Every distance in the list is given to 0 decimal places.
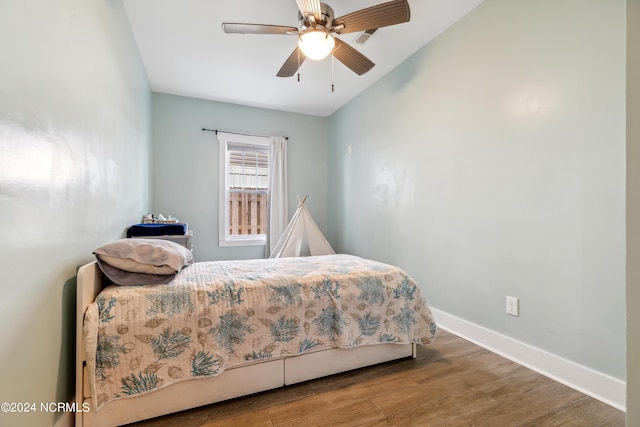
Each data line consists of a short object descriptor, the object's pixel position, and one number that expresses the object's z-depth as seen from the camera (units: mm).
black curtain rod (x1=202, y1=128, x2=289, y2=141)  3840
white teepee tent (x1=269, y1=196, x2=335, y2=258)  3414
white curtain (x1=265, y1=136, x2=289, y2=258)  4117
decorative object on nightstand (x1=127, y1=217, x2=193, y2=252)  2416
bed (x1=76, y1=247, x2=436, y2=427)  1232
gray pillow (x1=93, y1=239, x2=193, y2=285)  1389
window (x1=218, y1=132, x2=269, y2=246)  3965
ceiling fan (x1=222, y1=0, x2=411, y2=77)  1646
